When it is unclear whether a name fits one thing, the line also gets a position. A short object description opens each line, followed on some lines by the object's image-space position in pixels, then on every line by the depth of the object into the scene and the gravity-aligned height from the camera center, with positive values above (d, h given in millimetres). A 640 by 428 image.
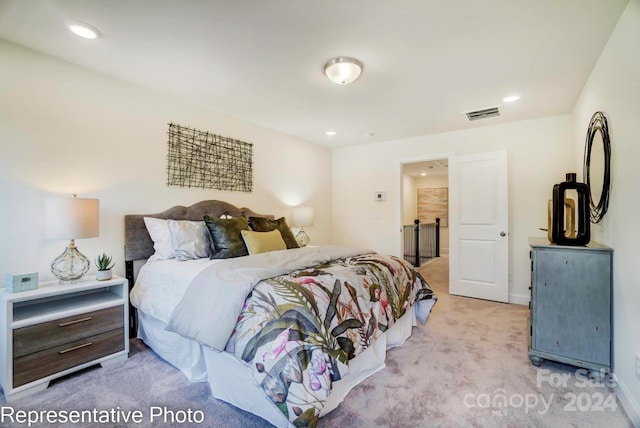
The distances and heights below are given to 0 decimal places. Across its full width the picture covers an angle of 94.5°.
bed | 1464 -622
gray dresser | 2010 -661
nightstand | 1798 -804
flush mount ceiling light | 2277 +1135
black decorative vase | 2184 -25
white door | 3789 -182
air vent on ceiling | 3400 +1178
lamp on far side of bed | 4289 -81
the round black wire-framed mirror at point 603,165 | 2037 +381
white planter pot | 2258 -480
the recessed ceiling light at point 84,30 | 1886 +1190
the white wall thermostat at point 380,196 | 4852 +276
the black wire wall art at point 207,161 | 3082 +592
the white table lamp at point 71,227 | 2053 -104
